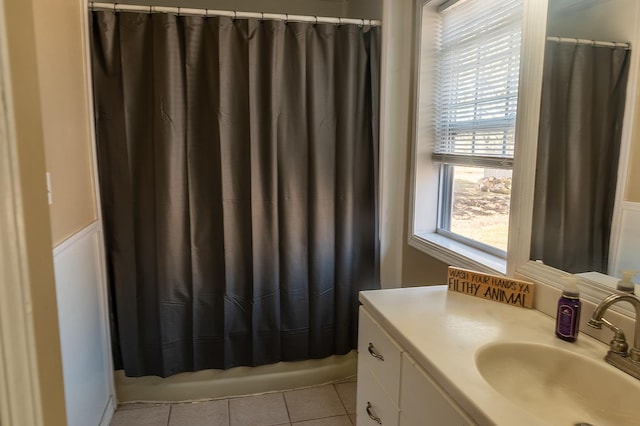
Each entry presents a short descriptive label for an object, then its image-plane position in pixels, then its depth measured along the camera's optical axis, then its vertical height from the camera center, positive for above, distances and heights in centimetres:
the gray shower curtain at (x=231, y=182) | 206 -14
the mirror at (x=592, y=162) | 116 -2
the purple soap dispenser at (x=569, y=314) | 116 -42
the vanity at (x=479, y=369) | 97 -53
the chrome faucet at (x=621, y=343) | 100 -44
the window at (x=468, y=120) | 170 +16
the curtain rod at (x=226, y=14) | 197 +67
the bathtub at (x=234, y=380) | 229 -123
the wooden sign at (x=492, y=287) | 141 -44
